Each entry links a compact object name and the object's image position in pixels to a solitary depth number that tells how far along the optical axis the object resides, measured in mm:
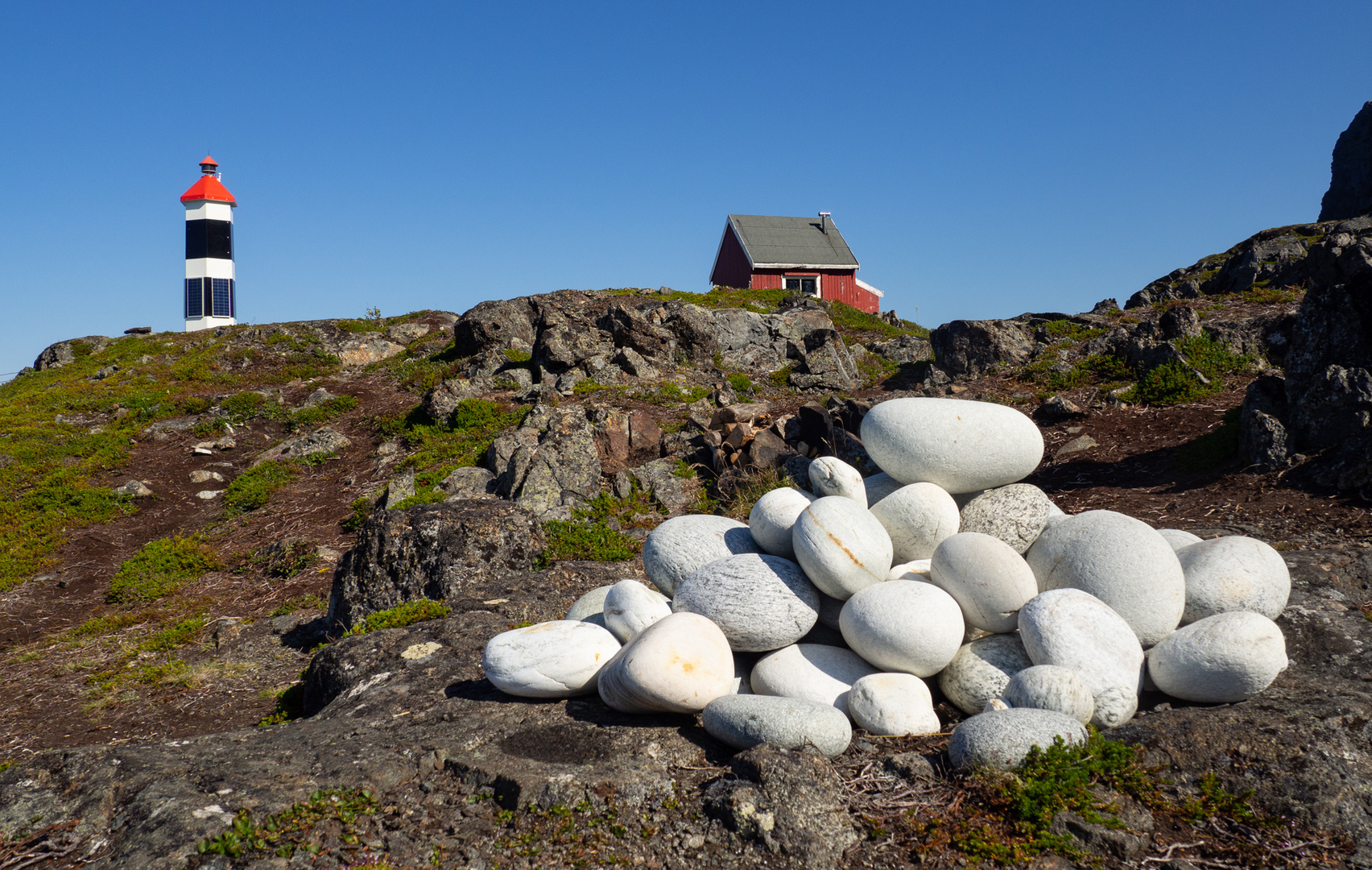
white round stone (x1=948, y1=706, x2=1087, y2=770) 3688
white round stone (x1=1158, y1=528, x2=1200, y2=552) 5832
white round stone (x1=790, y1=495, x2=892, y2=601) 5055
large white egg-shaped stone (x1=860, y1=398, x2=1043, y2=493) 5898
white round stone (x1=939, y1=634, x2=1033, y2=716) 4727
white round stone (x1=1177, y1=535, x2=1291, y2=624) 5121
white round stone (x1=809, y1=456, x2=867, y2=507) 5859
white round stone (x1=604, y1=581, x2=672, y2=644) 5289
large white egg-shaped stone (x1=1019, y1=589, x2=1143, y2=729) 4371
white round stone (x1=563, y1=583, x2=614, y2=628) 6043
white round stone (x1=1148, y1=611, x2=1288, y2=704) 4359
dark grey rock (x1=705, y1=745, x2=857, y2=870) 3281
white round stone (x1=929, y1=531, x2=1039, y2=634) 4949
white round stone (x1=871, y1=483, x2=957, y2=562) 5699
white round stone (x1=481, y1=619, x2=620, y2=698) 4918
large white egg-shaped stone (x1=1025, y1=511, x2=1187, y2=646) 4934
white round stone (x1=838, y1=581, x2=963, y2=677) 4711
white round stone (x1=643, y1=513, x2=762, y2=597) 5930
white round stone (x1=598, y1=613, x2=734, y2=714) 4402
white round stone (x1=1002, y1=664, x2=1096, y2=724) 4156
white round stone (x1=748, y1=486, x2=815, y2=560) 5531
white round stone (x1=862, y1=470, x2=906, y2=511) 6375
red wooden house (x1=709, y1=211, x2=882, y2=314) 38938
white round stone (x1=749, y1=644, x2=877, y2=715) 4773
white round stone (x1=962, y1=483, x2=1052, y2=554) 5801
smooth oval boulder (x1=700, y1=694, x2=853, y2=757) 4016
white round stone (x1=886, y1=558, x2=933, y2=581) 5398
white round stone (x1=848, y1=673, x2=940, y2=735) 4453
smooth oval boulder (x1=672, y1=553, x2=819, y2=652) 5066
